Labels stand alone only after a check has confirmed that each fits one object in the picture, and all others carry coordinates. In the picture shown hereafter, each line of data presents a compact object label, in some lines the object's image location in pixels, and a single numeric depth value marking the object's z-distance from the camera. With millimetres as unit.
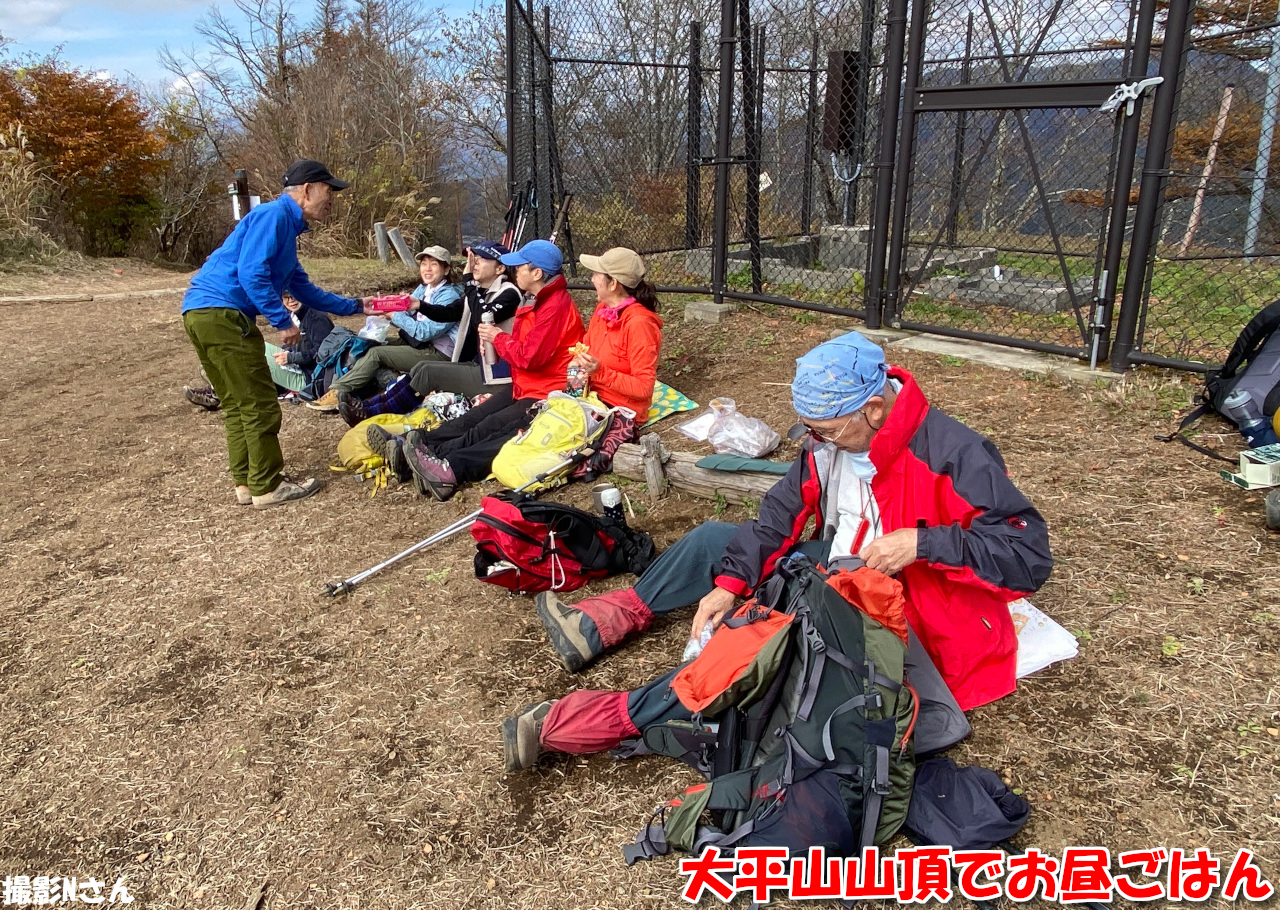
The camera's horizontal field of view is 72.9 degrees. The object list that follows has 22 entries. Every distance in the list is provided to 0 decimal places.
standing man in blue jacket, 4520
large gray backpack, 4230
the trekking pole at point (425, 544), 3877
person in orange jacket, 4934
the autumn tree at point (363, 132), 13797
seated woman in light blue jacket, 5926
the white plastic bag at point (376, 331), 6176
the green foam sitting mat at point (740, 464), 4203
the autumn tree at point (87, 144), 14367
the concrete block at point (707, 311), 7207
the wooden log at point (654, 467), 4340
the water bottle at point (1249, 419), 4082
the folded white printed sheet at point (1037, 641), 2803
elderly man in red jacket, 2234
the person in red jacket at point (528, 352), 5023
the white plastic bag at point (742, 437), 4691
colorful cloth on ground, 5367
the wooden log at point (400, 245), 12891
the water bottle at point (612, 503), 3926
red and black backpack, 3598
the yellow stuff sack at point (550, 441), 4555
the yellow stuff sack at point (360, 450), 5172
